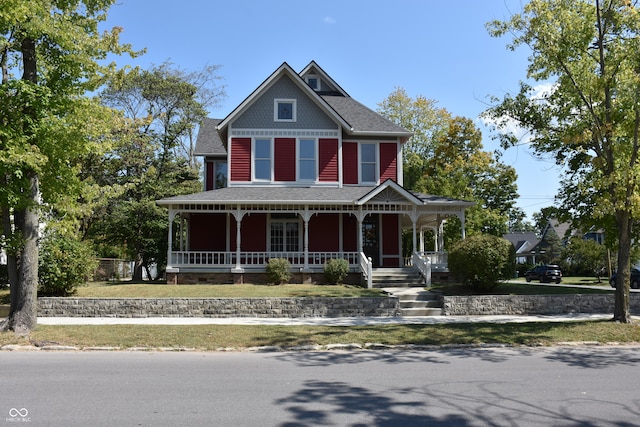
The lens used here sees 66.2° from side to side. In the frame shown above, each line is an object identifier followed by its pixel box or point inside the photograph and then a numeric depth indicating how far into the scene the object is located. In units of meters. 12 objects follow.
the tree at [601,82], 12.85
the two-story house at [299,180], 22.66
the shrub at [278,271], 20.72
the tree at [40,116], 10.91
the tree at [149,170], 28.80
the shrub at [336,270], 20.84
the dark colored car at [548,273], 38.50
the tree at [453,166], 33.78
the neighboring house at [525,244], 67.94
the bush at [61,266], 15.63
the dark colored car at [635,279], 31.28
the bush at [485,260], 17.25
